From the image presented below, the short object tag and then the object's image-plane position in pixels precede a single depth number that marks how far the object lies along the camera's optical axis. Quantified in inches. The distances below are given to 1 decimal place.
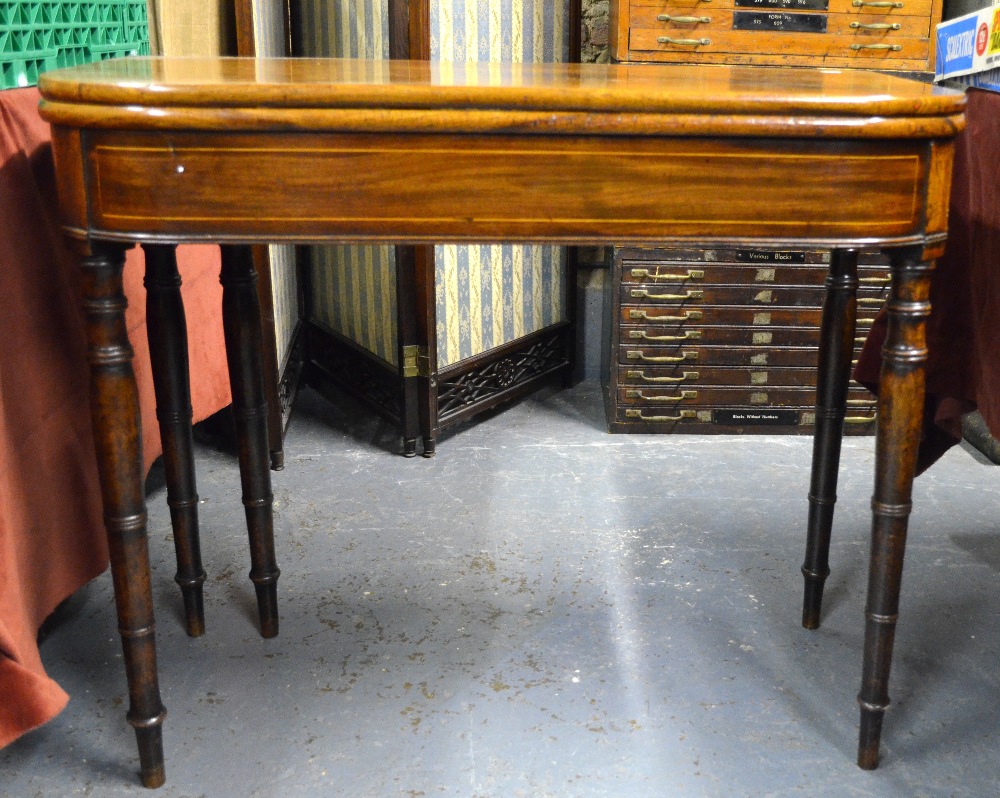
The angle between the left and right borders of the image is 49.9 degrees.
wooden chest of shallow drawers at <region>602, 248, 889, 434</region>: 122.1
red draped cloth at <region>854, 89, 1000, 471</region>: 66.0
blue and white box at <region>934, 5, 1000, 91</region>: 66.5
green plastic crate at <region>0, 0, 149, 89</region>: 65.4
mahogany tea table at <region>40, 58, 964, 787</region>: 51.0
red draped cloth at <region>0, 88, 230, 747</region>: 60.0
